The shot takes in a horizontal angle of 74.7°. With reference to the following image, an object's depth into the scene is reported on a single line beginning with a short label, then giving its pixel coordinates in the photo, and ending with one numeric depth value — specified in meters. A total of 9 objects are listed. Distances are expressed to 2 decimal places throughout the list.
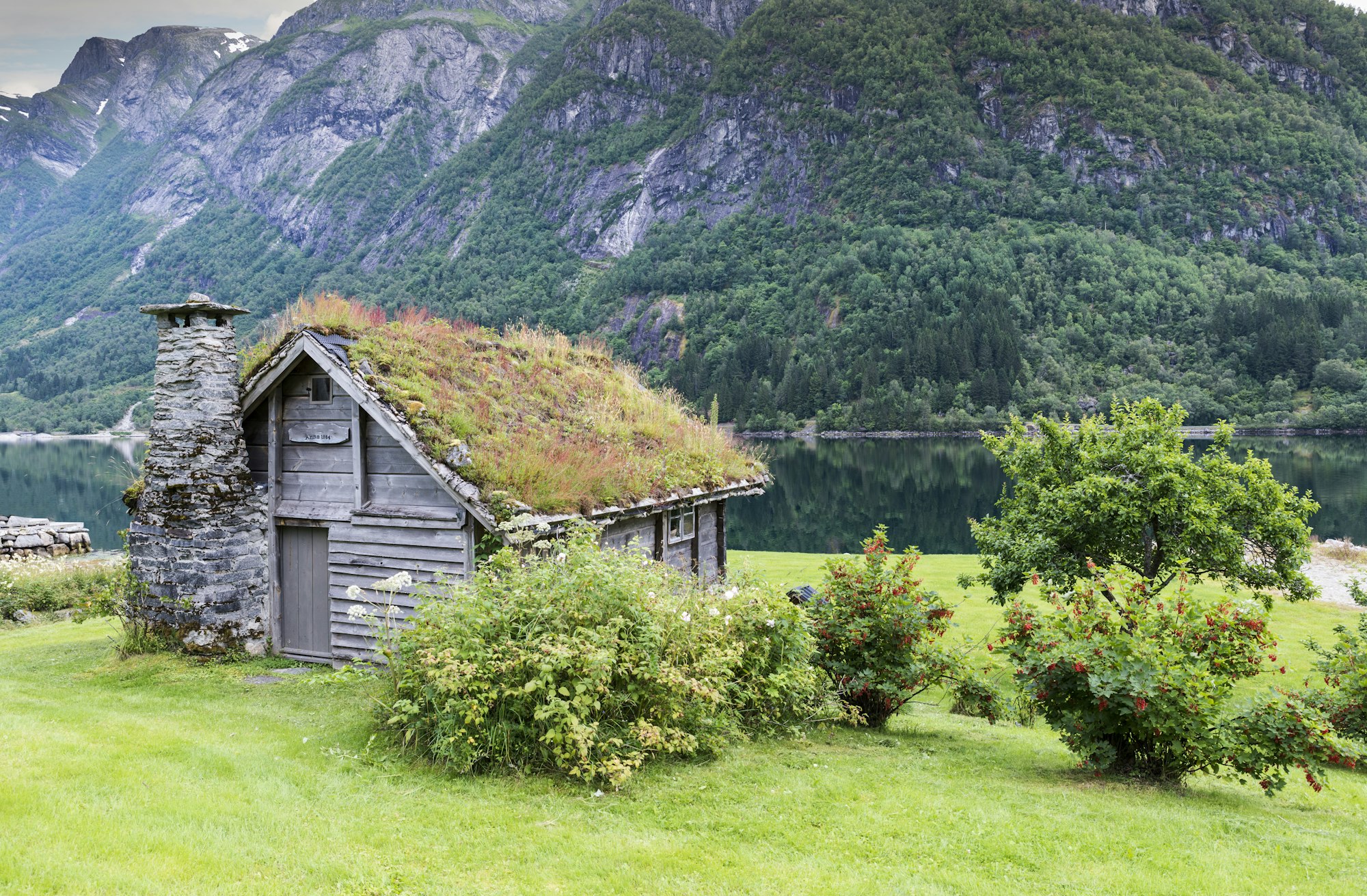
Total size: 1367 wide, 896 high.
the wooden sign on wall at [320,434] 14.63
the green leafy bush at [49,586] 25.66
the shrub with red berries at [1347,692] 11.62
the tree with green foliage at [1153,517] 16.97
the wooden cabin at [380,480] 13.29
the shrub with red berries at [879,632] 11.49
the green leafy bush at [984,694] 11.94
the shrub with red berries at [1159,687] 8.39
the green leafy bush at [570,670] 8.36
